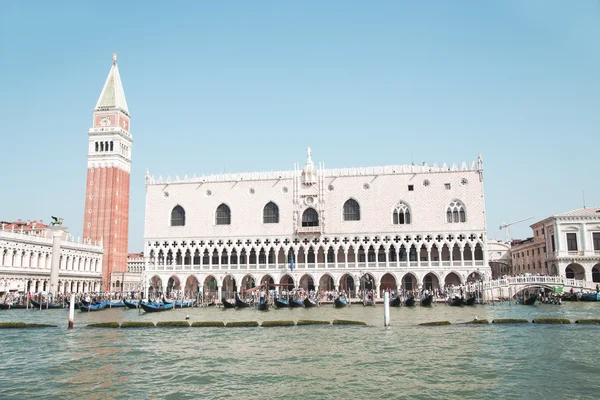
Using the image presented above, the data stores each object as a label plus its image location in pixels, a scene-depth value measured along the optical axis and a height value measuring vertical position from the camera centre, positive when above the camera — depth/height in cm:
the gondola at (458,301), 3325 -69
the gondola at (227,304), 3488 -83
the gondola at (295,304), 3450 -83
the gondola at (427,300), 3316 -62
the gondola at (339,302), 3422 -76
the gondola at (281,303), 3416 -76
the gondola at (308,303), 3456 -78
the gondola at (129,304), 3756 -84
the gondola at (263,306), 3275 -90
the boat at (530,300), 3300 -65
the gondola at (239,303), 3481 -76
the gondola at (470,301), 3311 -69
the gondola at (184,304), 3684 -85
